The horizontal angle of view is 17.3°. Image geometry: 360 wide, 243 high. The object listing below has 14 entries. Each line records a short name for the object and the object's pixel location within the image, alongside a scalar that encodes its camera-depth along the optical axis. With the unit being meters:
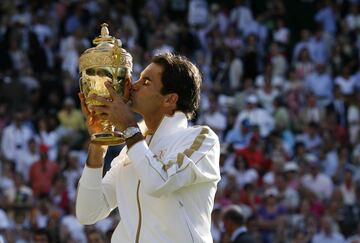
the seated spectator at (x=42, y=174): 15.57
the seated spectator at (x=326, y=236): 14.41
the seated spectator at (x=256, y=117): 17.53
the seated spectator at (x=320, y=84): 19.20
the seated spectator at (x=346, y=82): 19.14
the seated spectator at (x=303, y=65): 19.72
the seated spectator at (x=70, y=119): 17.33
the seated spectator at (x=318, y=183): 15.91
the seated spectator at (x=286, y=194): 15.22
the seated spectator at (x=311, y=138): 17.48
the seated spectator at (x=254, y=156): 16.25
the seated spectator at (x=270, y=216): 14.59
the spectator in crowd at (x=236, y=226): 9.39
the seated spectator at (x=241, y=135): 17.06
